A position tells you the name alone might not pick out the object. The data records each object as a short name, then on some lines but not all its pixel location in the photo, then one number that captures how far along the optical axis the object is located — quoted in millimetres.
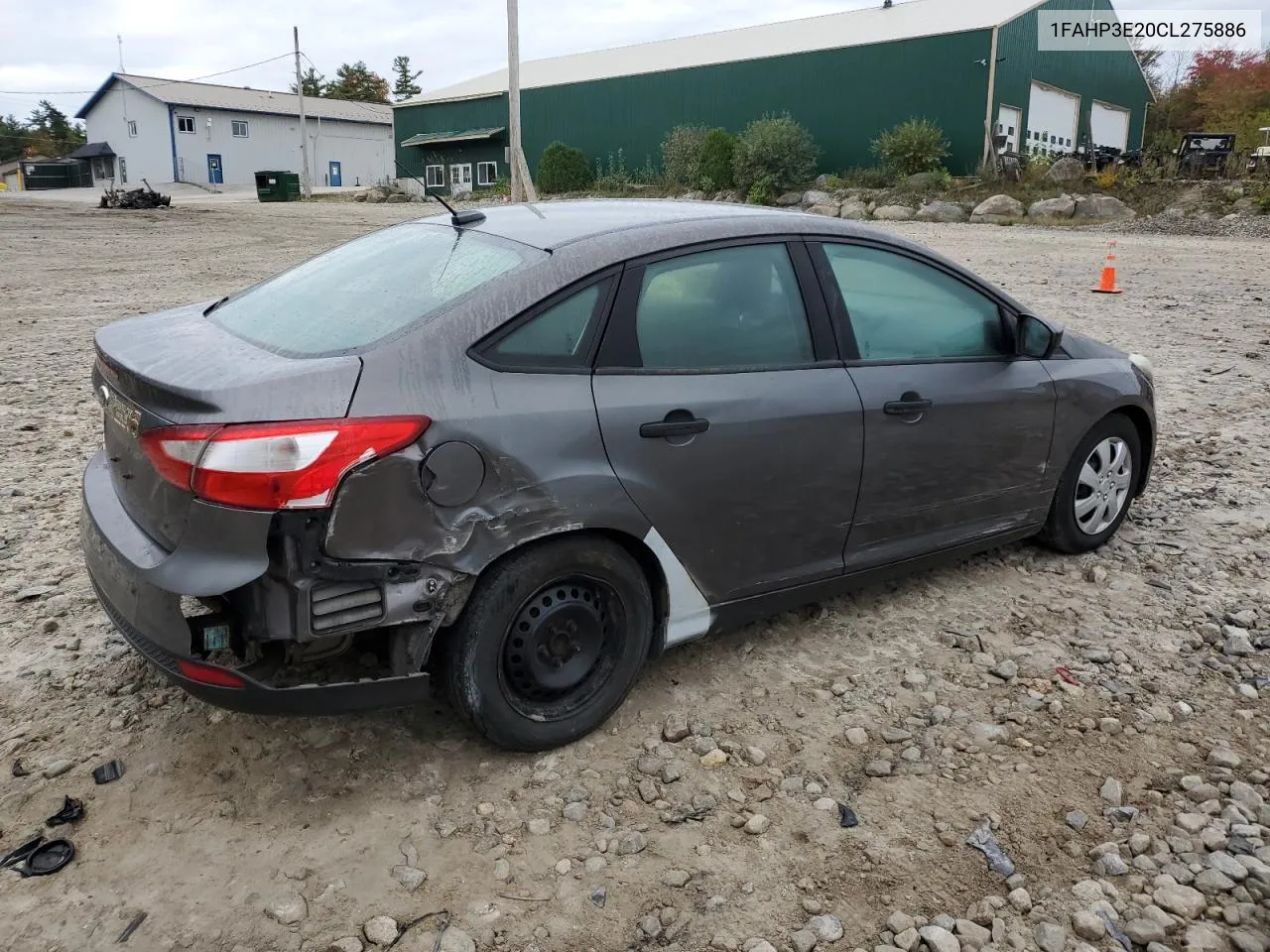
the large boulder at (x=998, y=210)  23109
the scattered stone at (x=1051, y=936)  2328
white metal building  58688
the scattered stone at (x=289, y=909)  2381
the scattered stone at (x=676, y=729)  3152
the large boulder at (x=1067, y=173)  24469
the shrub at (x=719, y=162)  31031
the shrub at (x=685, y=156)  32406
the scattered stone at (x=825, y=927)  2365
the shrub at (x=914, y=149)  27797
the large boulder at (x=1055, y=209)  22406
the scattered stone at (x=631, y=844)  2648
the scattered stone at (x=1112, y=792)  2842
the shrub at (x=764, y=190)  29156
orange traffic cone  12203
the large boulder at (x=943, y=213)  23641
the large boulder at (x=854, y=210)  24630
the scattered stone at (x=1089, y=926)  2355
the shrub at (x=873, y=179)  28188
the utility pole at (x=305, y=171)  44875
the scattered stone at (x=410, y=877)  2502
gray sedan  2527
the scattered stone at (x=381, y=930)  2326
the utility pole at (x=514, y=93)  22000
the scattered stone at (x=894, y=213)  23969
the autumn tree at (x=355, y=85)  84812
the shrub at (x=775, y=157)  29516
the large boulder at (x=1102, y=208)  22109
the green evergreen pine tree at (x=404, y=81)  89938
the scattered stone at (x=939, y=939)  2322
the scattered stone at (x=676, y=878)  2529
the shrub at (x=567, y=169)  37625
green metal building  29000
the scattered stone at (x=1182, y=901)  2436
